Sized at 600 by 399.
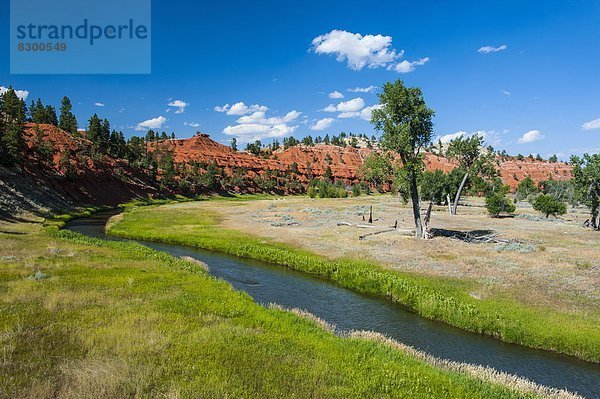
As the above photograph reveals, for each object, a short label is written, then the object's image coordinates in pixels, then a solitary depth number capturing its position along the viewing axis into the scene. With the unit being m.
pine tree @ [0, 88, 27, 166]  78.41
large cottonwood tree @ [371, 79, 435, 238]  46.16
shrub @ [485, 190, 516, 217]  83.12
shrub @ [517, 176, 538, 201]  178.02
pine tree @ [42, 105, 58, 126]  152.38
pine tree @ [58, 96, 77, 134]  157.25
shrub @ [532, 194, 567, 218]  85.50
